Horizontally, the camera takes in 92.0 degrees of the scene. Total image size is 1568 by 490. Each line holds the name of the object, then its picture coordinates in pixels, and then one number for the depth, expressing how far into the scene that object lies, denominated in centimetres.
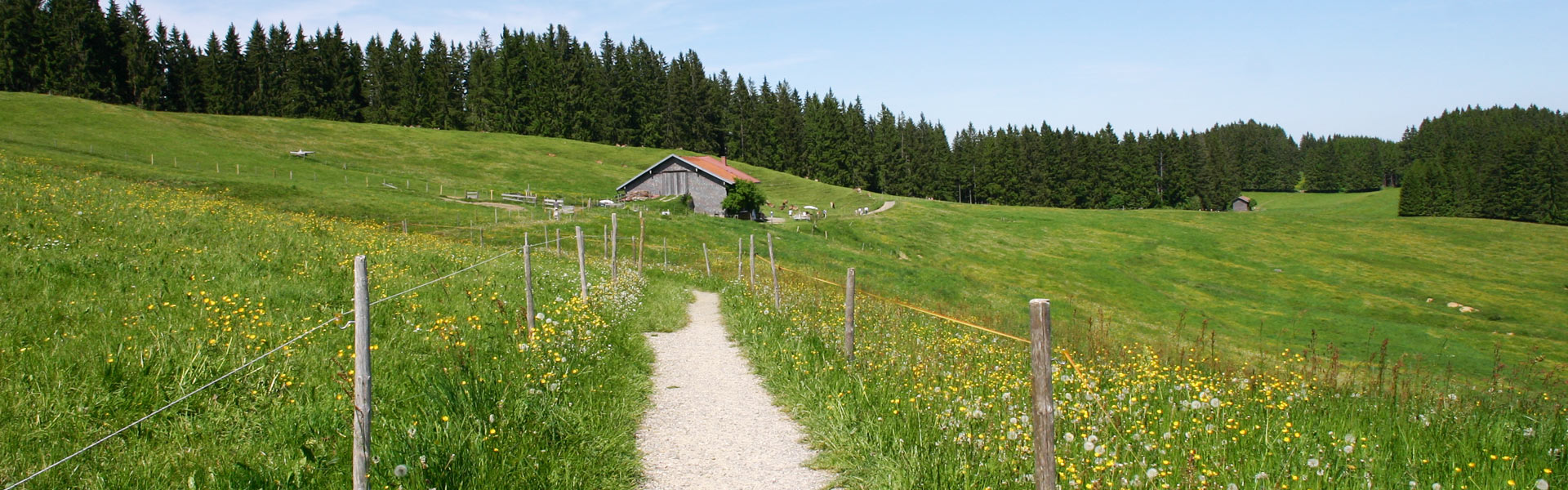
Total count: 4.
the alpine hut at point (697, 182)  6681
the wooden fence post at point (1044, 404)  416
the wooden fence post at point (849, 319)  941
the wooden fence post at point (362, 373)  443
